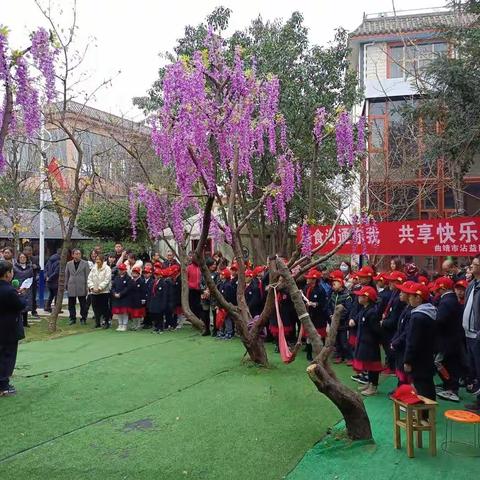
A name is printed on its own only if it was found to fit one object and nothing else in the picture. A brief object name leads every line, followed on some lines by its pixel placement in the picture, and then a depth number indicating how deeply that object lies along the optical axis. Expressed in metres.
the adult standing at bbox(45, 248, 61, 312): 11.59
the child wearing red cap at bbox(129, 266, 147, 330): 10.20
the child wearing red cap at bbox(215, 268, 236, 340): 9.29
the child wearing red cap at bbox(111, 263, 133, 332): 10.14
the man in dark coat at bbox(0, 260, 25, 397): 5.53
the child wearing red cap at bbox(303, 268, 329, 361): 7.79
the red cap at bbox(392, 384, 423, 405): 3.94
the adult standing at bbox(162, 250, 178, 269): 11.13
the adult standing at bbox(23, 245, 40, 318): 10.48
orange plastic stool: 3.71
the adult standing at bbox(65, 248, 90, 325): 10.86
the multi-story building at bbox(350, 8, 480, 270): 13.07
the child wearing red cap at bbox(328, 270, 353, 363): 7.33
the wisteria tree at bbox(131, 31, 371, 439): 6.60
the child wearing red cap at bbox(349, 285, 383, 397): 5.83
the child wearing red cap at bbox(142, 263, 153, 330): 10.32
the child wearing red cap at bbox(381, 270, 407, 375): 5.85
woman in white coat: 10.45
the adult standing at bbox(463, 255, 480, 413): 5.07
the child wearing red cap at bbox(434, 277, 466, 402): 5.62
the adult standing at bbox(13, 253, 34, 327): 9.94
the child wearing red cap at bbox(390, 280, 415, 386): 5.15
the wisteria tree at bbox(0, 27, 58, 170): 4.46
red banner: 7.27
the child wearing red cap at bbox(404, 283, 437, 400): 4.71
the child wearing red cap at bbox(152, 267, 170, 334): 10.02
